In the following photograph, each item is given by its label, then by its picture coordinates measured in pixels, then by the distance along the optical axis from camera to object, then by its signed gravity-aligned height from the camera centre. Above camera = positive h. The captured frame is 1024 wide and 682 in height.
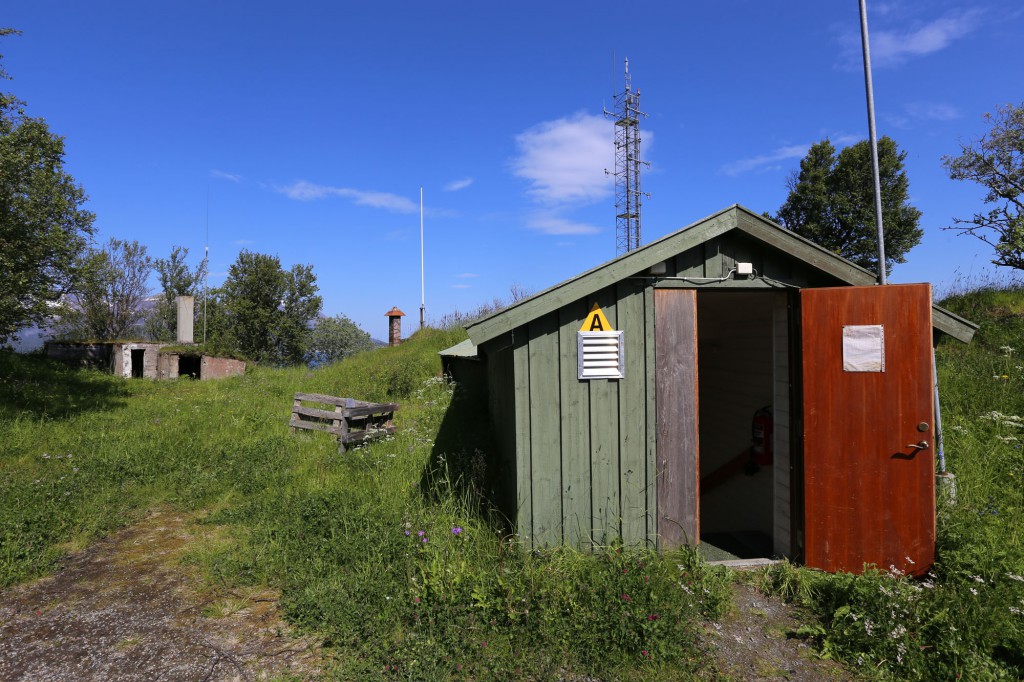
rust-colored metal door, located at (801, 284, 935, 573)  4.76 -0.70
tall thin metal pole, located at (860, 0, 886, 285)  5.35 +2.87
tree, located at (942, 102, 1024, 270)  12.16 +4.94
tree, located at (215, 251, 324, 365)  29.81 +3.04
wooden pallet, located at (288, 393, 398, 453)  8.37 -1.02
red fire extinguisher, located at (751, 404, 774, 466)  6.36 -0.96
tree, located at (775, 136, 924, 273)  26.00 +7.99
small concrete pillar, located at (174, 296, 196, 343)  21.89 +1.93
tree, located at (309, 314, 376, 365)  34.72 +1.51
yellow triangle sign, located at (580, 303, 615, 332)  4.92 +0.36
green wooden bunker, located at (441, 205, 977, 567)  4.84 -0.25
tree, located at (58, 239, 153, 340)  33.28 +4.20
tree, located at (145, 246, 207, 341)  37.03 +5.41
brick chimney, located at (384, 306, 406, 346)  18.42 +1.24
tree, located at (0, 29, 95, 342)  11.27 +3.45
